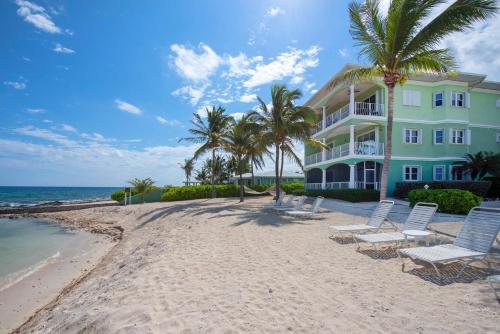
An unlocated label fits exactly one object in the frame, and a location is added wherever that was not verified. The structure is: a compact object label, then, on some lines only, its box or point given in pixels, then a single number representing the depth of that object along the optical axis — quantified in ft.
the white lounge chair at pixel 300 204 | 45.54
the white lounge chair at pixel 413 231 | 21.50
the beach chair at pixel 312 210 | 40.22
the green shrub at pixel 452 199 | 37.71
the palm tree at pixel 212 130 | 87.35
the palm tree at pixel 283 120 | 61.67
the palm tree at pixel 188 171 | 155.12
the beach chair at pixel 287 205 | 51.00
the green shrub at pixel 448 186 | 51.29
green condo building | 66.33
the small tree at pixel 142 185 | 85.25
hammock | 104.83
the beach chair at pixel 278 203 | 52.68
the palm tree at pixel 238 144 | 80.94
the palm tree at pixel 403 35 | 33.96
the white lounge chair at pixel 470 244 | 16.53
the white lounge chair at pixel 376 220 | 26.93
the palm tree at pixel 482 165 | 57.62
